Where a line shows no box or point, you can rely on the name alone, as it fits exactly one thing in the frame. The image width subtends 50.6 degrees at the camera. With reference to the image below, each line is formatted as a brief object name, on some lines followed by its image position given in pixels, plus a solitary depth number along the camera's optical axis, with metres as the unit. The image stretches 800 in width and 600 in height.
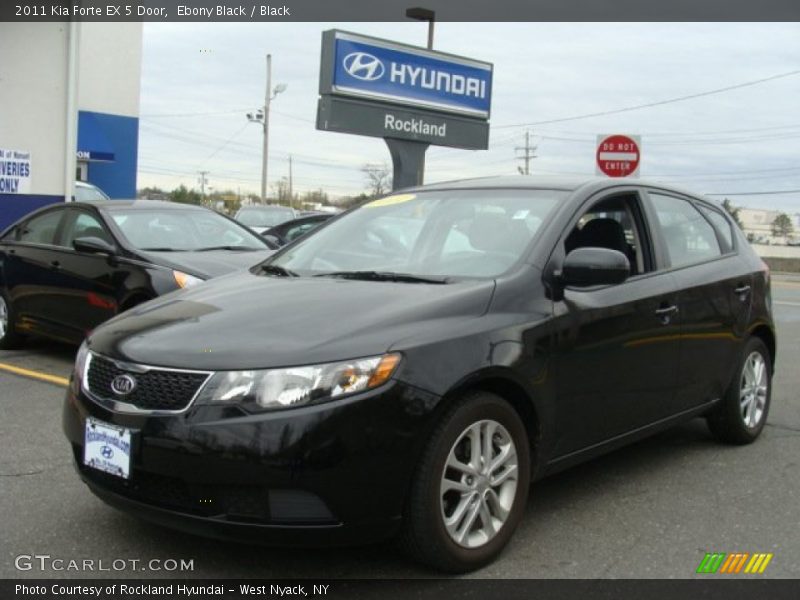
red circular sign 12.01
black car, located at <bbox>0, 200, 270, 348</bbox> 6.62
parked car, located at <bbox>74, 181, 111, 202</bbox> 16.09
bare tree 71.78
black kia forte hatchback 2.90
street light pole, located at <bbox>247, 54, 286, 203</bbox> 44.88
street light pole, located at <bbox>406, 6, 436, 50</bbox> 18.03
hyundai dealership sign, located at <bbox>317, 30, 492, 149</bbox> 14.46
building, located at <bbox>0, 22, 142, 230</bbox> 11.85
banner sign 11.94
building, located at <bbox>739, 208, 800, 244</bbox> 118.31
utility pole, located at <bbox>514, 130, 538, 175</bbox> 76.00
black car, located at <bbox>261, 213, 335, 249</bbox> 11.46
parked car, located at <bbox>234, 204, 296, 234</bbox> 18.45
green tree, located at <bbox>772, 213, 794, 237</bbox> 114.64
